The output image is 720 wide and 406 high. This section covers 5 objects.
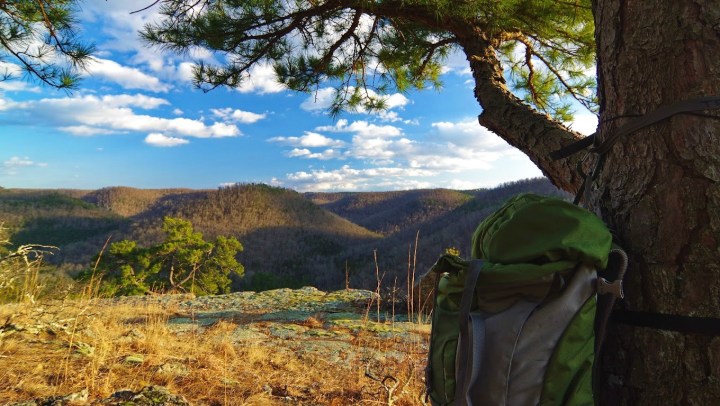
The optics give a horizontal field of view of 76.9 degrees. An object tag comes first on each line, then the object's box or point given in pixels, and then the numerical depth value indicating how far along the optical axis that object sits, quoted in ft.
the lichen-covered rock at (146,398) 5.91
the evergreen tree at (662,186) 3.27
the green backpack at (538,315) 3.06
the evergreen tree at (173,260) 52.75
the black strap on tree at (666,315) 3.22
